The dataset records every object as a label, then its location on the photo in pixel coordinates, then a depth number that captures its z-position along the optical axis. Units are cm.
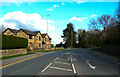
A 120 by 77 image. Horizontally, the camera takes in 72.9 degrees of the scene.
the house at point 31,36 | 3060
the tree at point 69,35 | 5628
